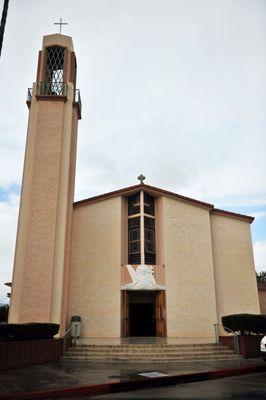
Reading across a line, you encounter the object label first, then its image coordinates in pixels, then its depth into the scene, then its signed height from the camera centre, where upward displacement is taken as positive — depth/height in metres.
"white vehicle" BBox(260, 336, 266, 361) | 10.10 -0.69
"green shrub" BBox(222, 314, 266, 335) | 13.74 -0.04
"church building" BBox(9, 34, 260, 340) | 15.88 +3.71
